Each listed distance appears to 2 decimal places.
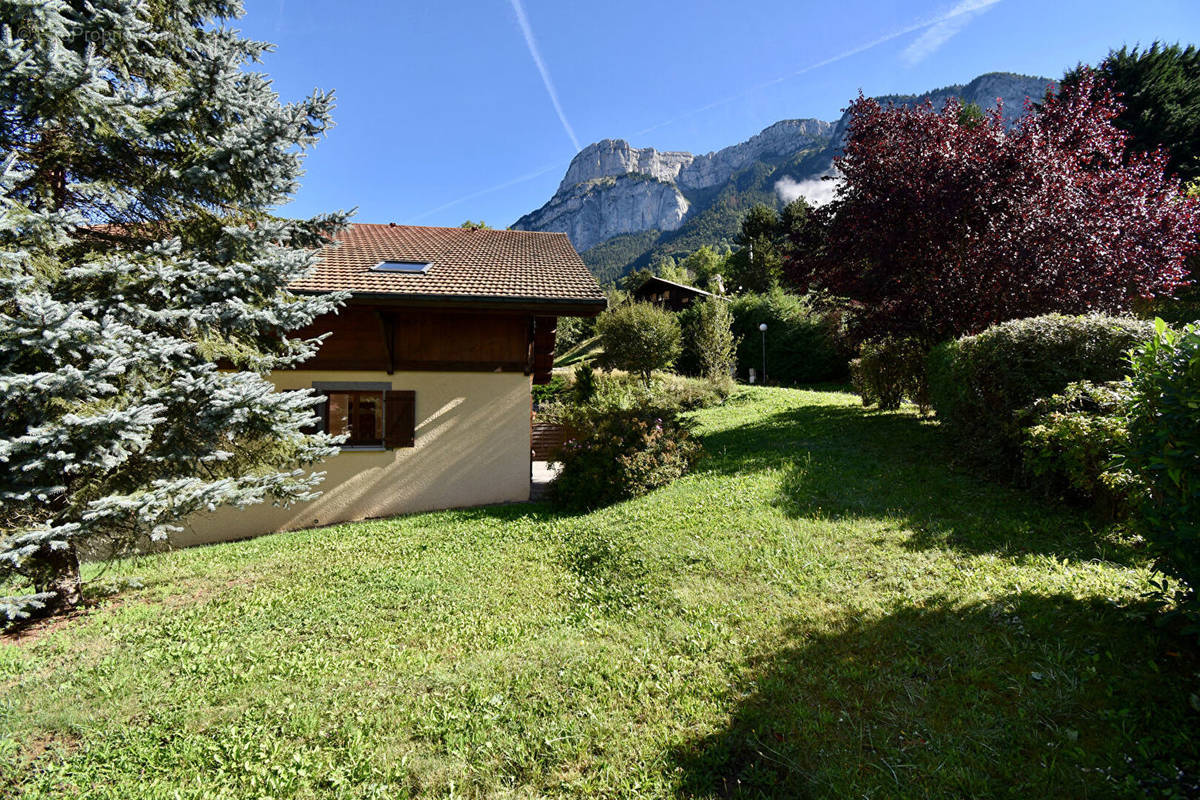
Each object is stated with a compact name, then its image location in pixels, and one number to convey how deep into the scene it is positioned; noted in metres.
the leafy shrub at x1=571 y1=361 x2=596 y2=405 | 19.08
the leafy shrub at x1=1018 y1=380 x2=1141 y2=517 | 4.25
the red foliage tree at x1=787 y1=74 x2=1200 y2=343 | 7.86
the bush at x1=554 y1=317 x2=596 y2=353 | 40.78
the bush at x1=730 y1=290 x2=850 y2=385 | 26.58
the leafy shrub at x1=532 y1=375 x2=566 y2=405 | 26.97
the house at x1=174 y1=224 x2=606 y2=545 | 9.31
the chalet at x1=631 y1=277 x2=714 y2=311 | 44.75
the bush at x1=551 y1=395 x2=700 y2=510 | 8.28
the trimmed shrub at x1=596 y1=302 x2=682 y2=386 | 23.03
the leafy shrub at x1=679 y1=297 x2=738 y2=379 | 19.33
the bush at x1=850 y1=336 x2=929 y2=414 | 9.81
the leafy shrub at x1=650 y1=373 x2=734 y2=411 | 18.02
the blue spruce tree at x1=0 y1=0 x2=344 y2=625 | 4.12
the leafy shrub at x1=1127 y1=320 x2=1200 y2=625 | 2.54
